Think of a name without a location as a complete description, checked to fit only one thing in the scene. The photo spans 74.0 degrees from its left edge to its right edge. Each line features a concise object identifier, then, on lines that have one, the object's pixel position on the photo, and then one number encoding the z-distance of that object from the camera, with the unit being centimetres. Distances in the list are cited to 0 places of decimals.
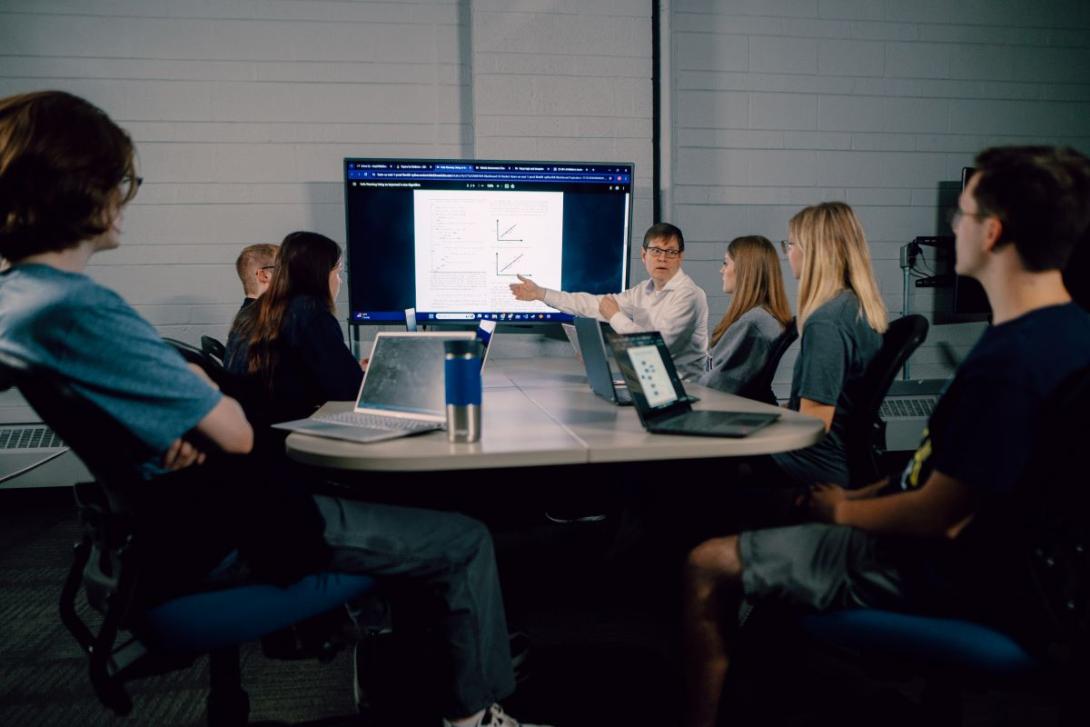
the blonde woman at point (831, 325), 197
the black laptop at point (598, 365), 200
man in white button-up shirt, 333
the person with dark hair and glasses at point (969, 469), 103
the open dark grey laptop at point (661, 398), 157
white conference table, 138
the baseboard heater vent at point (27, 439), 369
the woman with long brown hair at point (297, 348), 221
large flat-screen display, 341
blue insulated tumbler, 148
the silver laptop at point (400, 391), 165
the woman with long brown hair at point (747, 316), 257
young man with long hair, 104
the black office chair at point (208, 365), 150
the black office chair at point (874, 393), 164
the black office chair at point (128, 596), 102
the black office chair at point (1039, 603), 98
